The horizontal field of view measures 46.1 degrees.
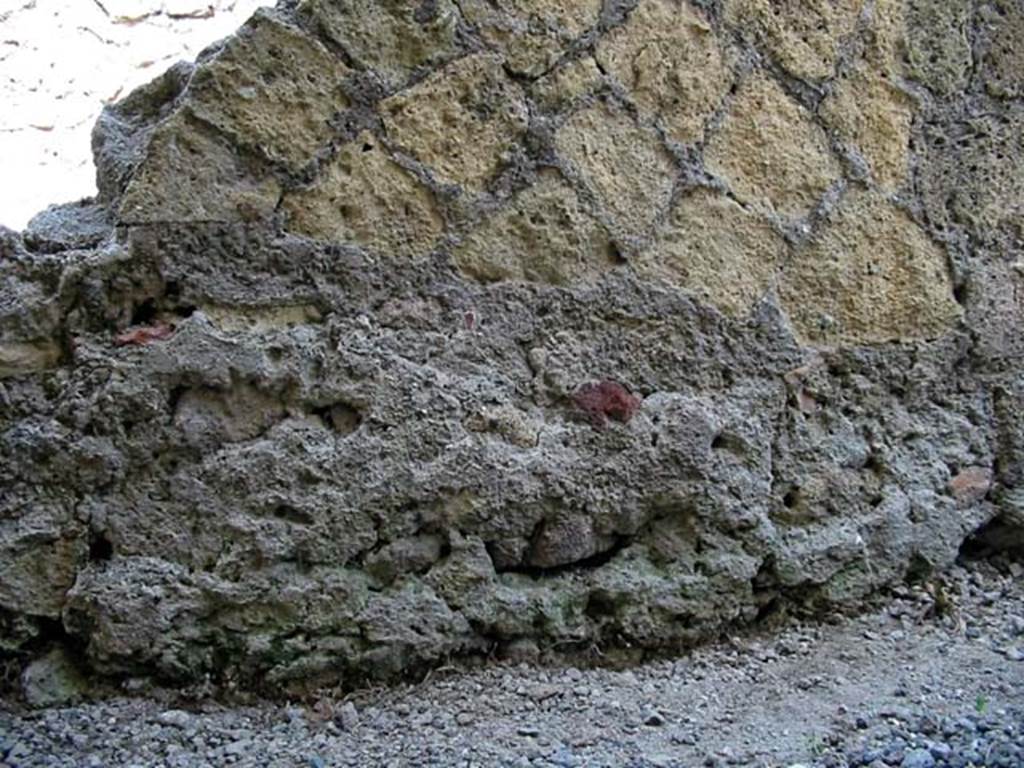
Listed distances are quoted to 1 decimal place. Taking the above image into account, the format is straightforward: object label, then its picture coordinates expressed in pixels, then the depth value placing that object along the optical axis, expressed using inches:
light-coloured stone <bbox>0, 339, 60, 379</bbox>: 63.2
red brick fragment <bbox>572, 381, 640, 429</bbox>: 70.9
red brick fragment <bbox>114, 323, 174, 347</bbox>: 64.1
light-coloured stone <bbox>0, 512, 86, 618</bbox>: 62.9
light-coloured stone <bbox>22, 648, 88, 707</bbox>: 63.8
